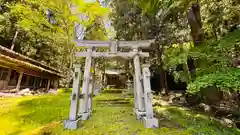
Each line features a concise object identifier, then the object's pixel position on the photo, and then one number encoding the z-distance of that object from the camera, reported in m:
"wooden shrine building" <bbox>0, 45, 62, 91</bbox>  11.05
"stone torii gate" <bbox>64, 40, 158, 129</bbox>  4.86
